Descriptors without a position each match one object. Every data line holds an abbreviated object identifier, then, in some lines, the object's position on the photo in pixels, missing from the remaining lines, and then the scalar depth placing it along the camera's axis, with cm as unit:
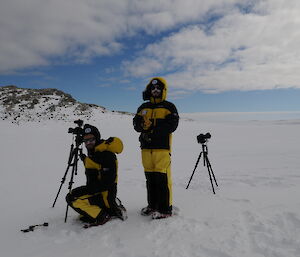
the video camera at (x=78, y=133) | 514
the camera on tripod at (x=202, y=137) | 671
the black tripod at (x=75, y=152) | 516
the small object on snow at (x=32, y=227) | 459
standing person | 503
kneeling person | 479
